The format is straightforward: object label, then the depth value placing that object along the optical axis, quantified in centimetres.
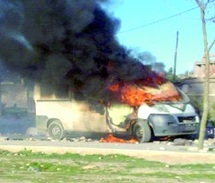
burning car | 1948
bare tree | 1560
